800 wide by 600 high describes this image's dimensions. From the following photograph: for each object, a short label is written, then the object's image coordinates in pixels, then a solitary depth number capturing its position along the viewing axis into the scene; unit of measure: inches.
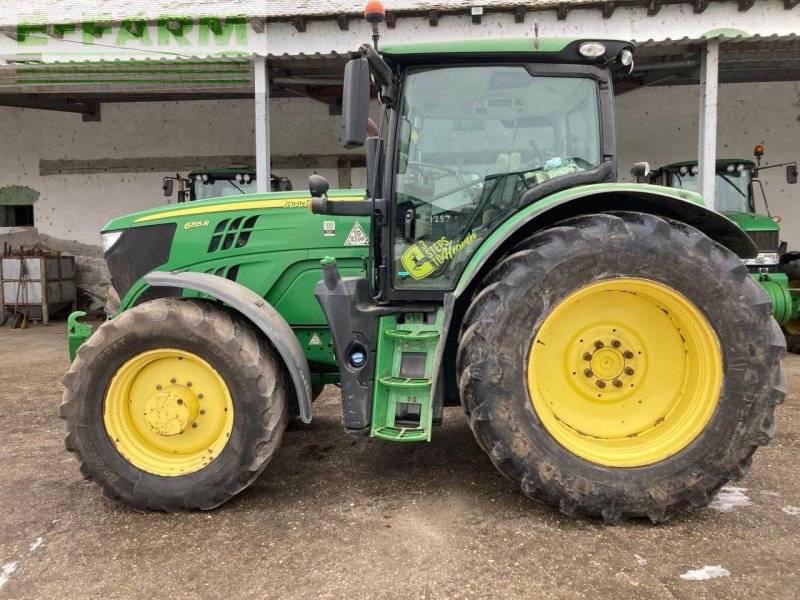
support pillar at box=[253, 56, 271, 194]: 305.3
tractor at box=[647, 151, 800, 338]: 273.0
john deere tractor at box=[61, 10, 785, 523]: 102.8
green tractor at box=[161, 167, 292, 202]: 359.6
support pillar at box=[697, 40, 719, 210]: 283.3
